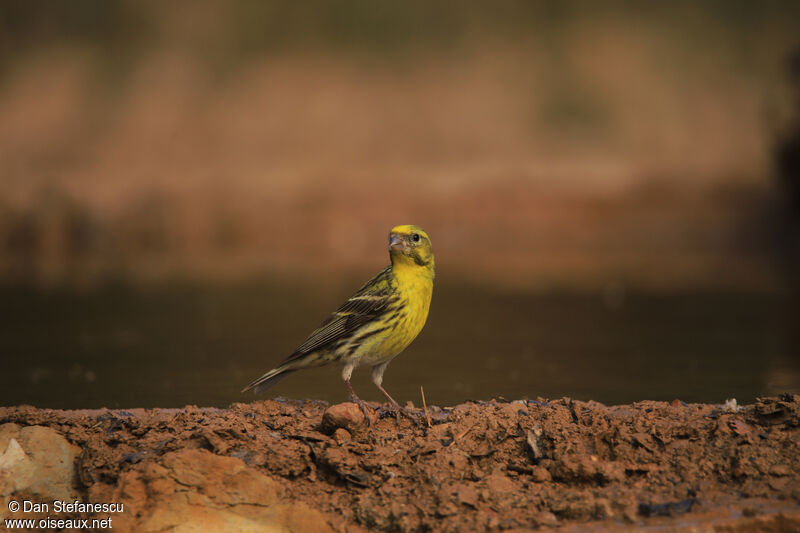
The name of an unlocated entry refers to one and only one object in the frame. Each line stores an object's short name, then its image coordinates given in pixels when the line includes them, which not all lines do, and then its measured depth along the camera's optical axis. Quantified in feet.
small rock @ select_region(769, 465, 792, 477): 22.51
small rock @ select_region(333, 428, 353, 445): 25.50
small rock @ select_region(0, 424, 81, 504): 24.35
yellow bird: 30.25
